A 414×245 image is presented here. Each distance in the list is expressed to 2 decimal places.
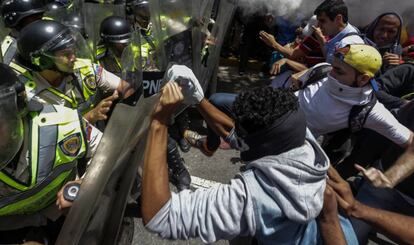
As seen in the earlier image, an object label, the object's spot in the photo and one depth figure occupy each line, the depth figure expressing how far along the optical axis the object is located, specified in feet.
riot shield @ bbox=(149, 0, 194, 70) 8.67
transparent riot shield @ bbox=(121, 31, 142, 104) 5.91
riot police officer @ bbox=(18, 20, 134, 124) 7.95
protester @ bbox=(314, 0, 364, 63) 11.42
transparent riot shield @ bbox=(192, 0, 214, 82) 10.19
